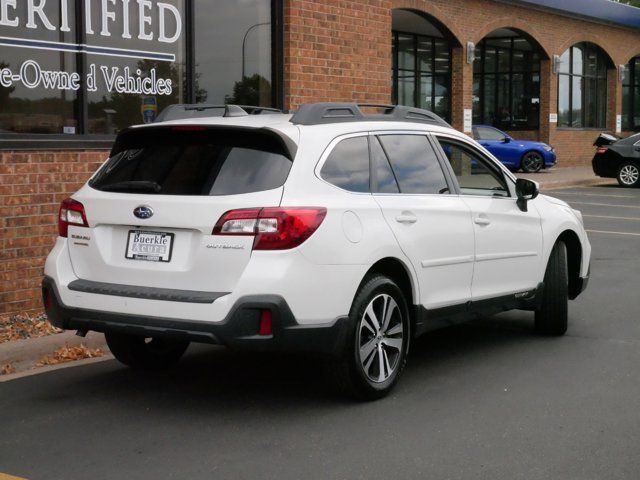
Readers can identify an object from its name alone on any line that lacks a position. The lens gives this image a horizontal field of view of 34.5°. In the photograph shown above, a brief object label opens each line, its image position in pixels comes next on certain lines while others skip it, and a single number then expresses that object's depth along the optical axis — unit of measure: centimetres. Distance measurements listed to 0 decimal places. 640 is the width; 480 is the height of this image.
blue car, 3080
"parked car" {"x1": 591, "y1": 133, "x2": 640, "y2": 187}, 2702
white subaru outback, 545
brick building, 888
